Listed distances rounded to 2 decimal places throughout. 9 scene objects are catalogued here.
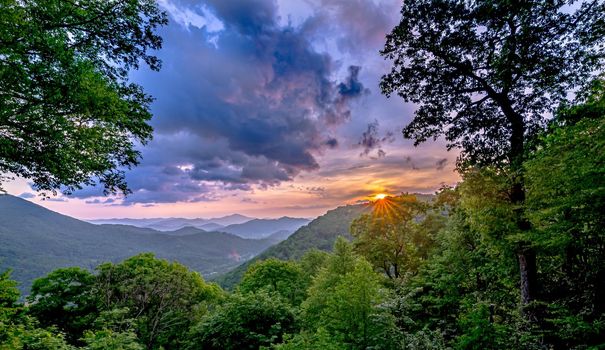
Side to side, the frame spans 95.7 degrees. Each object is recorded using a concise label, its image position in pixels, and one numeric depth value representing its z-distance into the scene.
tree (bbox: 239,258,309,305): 31.38
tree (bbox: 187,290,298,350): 14.26
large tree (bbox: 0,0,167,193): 6.29
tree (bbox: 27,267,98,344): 20.92
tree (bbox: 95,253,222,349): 22.27
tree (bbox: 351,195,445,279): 23.25
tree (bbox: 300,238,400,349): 9.91
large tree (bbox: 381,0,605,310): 8.11
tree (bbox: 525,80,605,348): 6.76
